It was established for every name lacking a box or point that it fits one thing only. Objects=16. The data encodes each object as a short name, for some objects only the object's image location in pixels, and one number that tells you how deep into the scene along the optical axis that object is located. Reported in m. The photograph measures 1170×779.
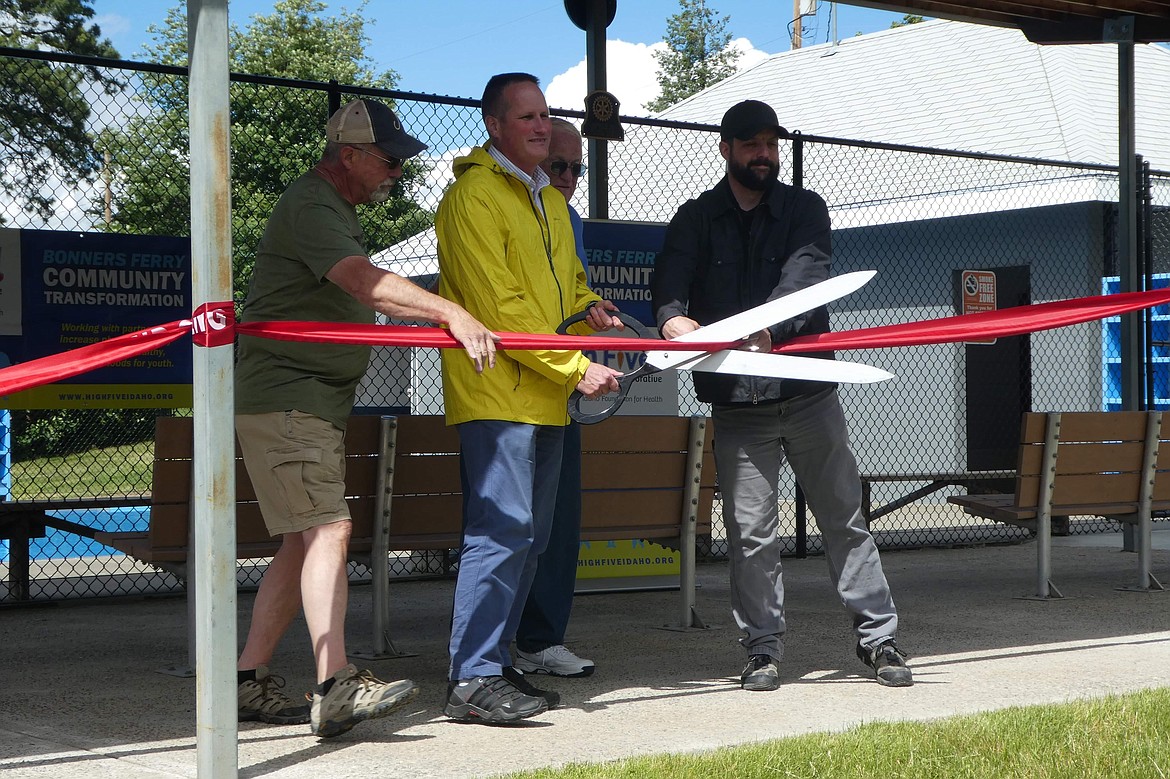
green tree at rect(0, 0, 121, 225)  24.91
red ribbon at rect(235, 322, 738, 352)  3.99
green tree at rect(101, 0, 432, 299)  27.23
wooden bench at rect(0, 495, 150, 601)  7.54
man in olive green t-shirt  4.17
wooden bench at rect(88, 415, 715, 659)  5.30
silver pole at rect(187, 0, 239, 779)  3.61
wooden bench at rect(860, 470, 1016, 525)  9.76
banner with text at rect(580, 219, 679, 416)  7.89
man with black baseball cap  5.16
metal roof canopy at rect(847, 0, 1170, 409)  8.48
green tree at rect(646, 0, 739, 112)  62.31
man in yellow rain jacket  4.46
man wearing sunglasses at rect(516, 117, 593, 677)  5.38
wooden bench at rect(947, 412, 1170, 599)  7.32
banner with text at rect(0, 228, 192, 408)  6.98
